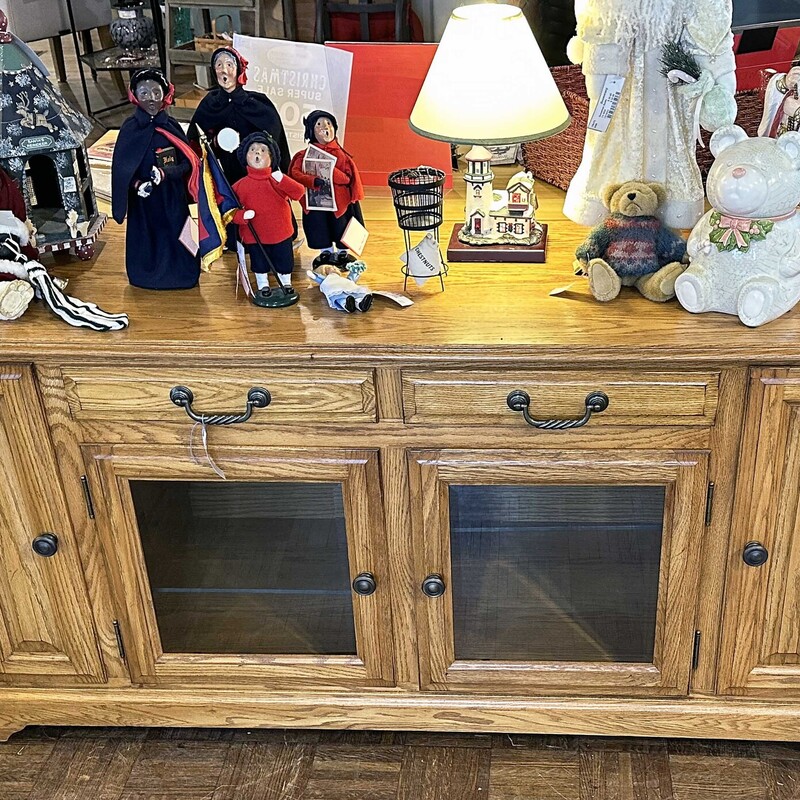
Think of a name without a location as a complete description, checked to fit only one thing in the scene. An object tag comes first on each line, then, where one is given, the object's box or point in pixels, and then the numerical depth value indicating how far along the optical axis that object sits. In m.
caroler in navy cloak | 1.44
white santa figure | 1.46
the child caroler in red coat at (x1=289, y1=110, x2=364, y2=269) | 1.50
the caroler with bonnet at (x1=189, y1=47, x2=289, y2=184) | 1.52
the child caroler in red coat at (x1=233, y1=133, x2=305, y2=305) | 1.43
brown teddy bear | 1.45
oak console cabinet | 1.42
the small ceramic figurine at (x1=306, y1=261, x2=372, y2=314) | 1.46
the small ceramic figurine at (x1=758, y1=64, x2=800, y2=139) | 1.37
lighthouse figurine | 1.60
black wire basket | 1.50
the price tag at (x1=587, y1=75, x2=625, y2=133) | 1.51
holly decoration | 1.35
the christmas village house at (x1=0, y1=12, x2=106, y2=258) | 1.53
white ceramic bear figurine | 1.32
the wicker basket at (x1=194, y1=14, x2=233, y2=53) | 2.91
